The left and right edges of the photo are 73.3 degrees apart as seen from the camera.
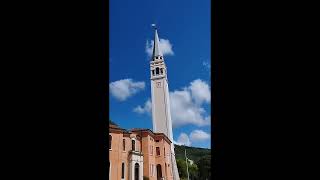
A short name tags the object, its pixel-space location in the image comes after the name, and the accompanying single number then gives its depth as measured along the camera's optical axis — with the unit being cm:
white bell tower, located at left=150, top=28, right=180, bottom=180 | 3263
